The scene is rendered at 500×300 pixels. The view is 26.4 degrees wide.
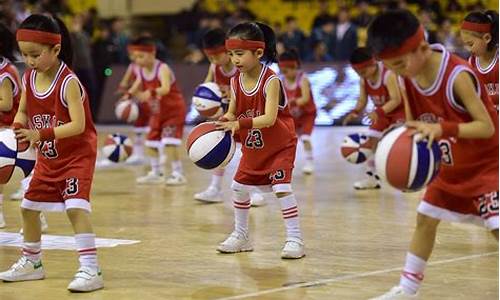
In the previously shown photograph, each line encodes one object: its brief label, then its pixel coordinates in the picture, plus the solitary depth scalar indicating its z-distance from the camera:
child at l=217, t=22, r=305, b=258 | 7.24
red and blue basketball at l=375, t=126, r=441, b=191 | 5.04
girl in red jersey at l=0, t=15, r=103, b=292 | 6.21
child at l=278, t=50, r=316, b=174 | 12.34
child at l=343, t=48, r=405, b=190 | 10.82
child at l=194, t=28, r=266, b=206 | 10.14
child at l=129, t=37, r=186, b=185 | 11.91
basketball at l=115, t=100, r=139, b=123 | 12.70
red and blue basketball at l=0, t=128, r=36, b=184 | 6.85
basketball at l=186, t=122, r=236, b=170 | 7.12
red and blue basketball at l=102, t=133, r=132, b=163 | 11.61
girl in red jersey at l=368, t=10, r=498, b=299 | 5.11
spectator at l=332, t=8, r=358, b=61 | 18.80
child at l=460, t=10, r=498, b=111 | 7.61
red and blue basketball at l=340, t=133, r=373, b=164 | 11.01
